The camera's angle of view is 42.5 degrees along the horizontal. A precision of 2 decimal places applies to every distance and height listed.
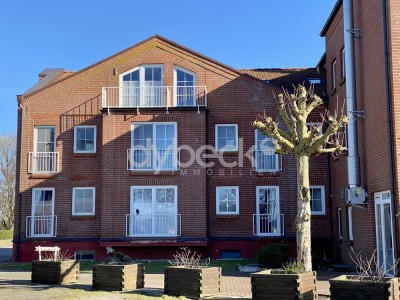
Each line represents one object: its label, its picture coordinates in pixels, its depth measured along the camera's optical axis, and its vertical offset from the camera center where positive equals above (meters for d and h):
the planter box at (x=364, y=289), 8.90 -1.39
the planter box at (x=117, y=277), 12.12 -1.57
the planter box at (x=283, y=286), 9.84 -1.46
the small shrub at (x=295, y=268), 10.38 -1.18
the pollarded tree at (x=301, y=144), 11.15 +1.48
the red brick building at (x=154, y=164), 21.30 +1.97
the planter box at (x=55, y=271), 13.38 -1.57
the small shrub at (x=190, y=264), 11.96 -1.27
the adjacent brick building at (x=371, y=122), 13.59 +2.51
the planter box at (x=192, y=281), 11.24 -1.57
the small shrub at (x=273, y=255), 16.83 -1.48
